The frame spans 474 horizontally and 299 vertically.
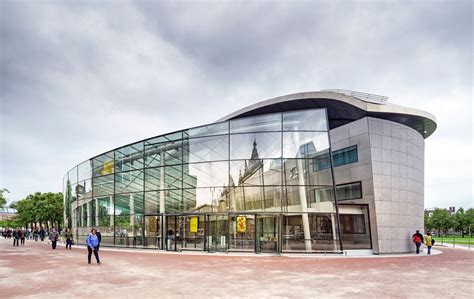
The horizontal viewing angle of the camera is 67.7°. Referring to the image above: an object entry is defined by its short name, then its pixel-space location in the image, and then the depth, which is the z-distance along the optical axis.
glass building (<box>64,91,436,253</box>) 23.52
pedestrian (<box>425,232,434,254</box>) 25.55
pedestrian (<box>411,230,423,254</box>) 25.21
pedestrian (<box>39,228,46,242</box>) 46.67
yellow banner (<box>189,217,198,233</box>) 25.70
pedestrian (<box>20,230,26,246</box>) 36.58
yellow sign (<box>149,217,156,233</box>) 27.48
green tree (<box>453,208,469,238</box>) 88.88
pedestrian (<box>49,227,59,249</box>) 29.44
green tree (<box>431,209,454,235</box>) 91.09
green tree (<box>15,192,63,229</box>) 70.56
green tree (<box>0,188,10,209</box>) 42.97
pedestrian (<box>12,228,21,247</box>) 34.71
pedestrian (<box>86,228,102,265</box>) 17.19
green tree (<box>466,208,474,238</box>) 86.81
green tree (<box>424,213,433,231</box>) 95.44
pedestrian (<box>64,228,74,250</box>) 30.10
